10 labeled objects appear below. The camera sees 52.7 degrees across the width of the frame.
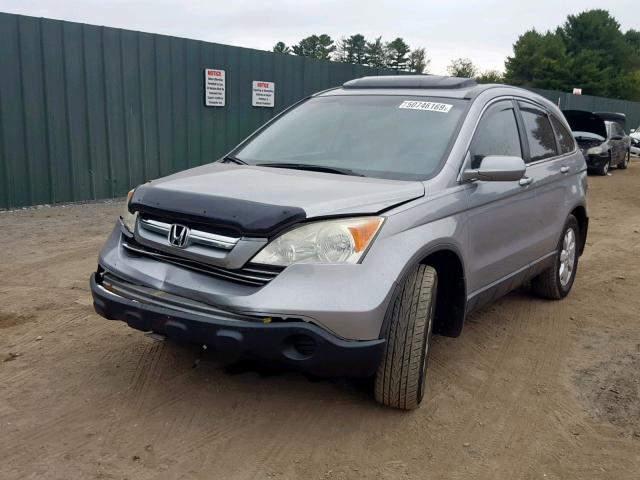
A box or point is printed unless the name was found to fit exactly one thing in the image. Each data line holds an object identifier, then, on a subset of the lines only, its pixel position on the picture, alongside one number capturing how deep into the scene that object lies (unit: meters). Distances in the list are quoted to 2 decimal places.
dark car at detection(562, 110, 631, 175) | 18.39
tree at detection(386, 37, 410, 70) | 75.69
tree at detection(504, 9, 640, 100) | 60.41
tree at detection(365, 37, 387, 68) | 75.38
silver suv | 2.96
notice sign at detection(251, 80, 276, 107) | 12.62
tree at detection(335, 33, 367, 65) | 73.44
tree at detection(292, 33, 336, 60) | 73.56
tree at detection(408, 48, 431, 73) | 77.24
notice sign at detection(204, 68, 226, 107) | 11.74
